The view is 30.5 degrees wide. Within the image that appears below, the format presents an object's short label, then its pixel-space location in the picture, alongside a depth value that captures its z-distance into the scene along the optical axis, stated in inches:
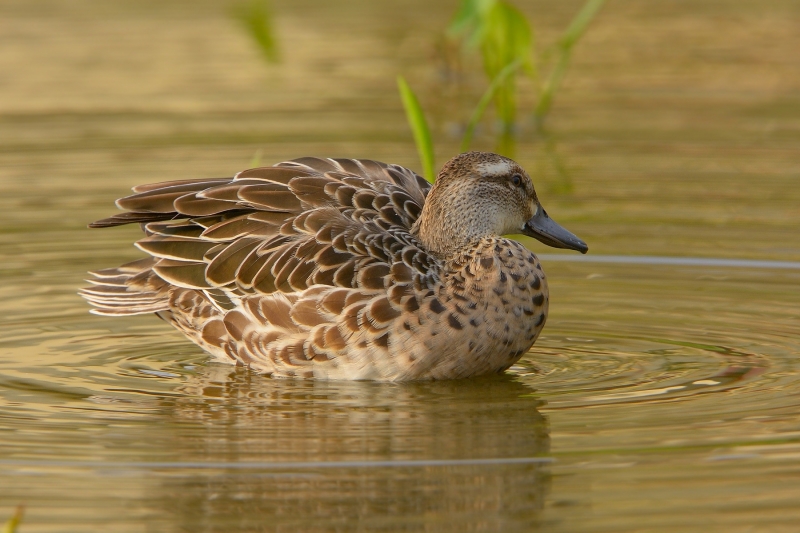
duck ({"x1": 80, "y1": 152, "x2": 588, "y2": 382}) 293.3
